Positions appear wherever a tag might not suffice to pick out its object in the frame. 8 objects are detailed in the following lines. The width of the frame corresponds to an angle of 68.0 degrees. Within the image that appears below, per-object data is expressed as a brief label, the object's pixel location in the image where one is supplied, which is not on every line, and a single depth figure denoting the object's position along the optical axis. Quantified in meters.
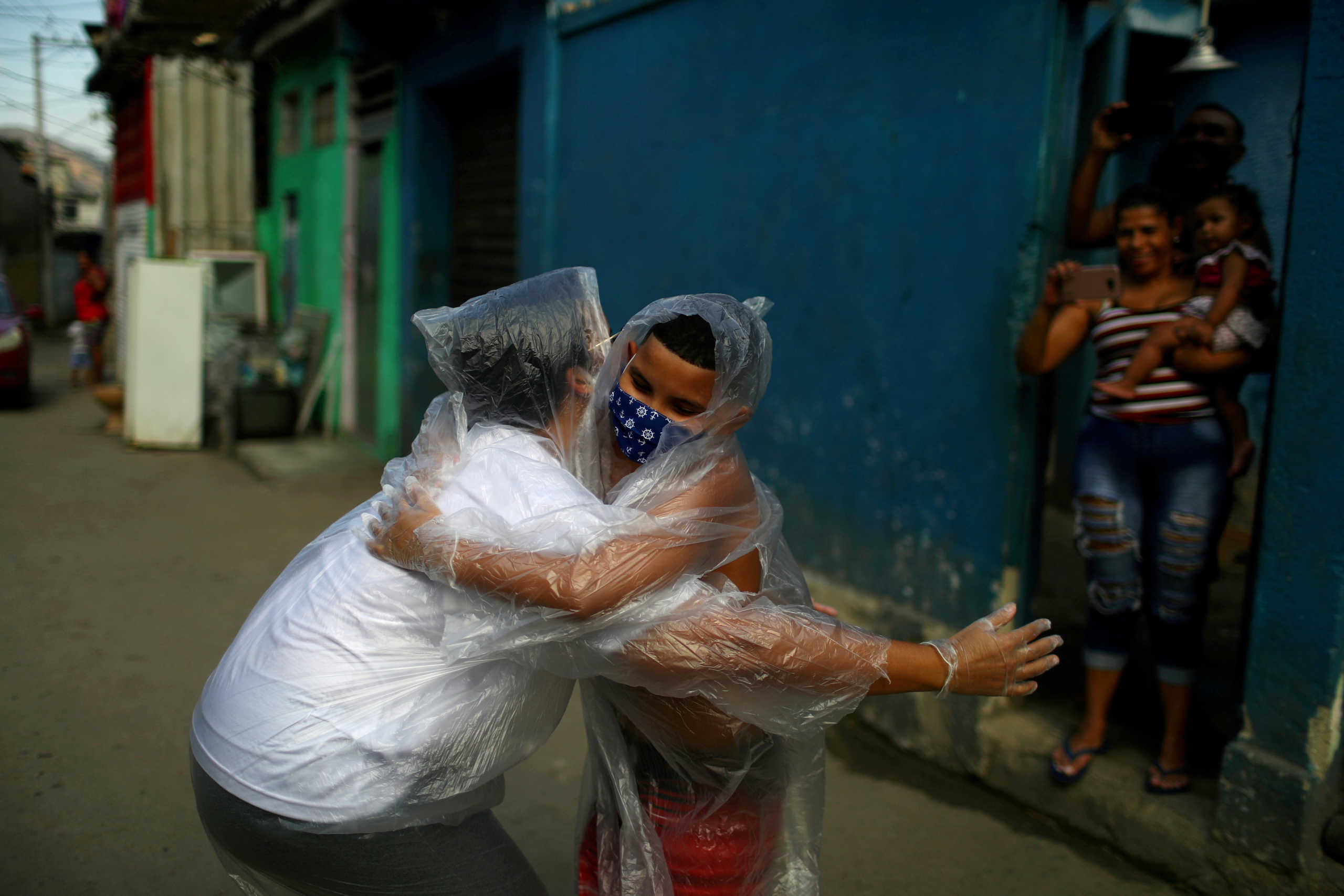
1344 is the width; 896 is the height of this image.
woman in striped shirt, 2.73
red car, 10.41
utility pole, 24.09
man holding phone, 2.94
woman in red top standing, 12.51
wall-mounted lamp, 3.19
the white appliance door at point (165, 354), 8.30
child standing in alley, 12.68
